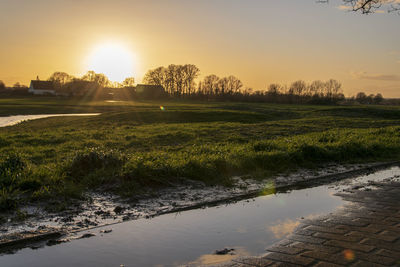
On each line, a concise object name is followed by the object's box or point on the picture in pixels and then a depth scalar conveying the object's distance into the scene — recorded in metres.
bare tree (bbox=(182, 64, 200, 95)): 116.25
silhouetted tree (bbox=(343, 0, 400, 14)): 11.50
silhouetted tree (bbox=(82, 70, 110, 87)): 140.12
